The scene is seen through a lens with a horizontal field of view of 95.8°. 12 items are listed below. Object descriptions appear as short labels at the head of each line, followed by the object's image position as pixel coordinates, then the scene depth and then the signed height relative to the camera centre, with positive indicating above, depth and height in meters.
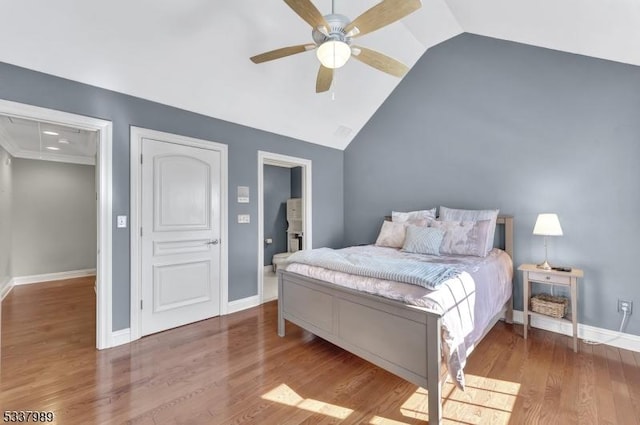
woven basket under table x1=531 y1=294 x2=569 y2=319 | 2.84 -0.93
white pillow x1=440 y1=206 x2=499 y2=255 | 3.22 -0.04
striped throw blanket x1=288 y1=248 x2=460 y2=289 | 1.96 -0.42
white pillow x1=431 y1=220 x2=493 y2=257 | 3.15 -0.28
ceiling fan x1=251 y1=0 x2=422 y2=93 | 1.84 +1.31
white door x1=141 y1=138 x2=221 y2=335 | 3.06 -0.23
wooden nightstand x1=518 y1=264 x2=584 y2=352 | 2.69 -0.67
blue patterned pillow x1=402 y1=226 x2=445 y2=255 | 3.35 -0.32
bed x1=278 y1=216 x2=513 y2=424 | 1.77 -0.84
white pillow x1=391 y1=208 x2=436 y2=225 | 3.88 -0.04
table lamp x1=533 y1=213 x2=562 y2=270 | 2.80 -0.14
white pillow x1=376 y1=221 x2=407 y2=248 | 3.86 -0.29
